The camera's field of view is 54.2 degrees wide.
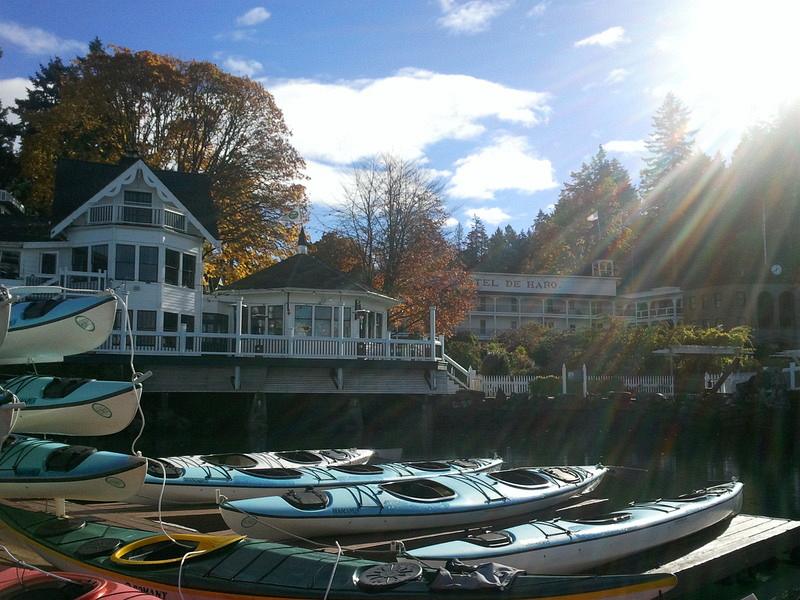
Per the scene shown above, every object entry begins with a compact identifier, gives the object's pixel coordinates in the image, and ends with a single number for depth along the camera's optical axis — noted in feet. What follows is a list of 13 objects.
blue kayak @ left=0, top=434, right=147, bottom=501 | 36.78
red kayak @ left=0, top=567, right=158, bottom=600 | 22.22
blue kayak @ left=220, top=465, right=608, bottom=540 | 37.37
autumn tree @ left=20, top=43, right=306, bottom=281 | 136.26
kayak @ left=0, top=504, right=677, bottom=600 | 24.90
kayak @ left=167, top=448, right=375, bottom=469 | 52.16
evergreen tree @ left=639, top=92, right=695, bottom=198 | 301.43
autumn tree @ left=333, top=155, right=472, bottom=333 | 138.72
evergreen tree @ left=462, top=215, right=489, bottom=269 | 380.31
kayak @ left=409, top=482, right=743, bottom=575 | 31.91
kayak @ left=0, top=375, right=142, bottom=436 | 45.29
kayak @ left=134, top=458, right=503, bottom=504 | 46.62
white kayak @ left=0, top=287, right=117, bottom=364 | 48.80
